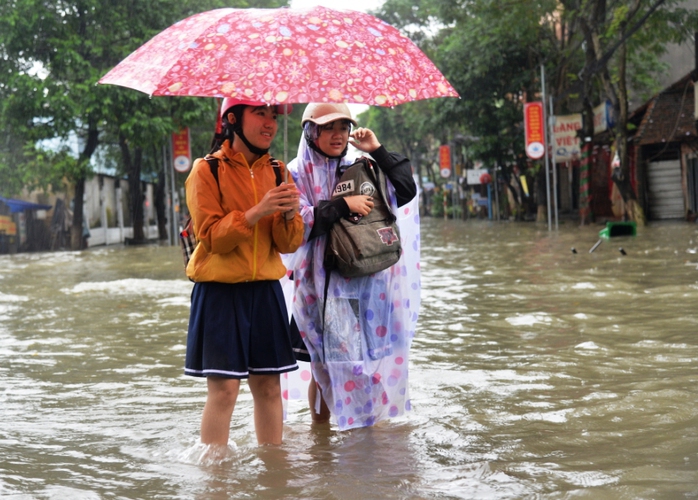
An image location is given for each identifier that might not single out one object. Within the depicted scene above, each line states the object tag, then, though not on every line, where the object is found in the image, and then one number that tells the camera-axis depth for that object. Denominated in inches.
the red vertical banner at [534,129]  1100.5
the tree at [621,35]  856.3
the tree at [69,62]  1054.4
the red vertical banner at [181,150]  1147.3
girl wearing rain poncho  165.0
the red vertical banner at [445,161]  2079.2
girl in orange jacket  143.3
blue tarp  1294.3
